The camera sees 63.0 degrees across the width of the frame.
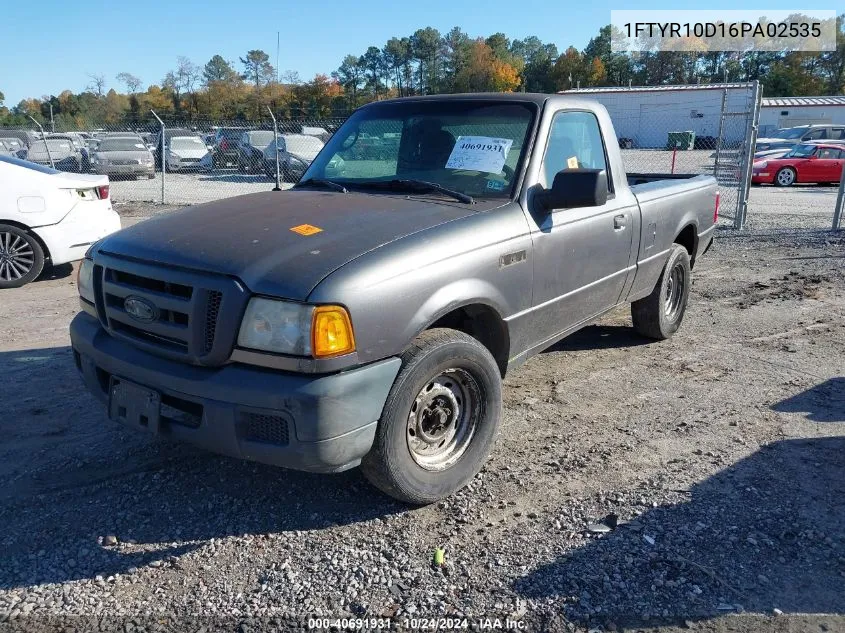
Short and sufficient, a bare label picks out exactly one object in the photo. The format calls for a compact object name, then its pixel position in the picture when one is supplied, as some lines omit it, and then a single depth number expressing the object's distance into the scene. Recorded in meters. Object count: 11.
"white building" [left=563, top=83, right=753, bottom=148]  39.69
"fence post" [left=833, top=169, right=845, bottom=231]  11.17
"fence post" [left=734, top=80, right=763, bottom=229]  11.21
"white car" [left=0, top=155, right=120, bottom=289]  7.53
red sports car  20.23
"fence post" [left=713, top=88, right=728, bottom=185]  11.72
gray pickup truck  2.78
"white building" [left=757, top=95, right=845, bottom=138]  46.66
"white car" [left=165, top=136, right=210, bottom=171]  23.61
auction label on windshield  3.94
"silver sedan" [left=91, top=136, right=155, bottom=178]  21.16
